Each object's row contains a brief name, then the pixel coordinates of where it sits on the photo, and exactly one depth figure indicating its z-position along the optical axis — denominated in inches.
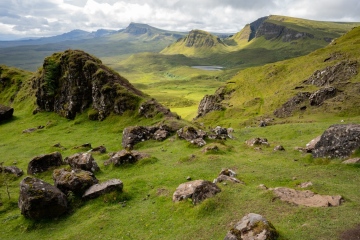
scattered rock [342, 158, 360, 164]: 1144.4
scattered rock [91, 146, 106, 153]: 1839.3
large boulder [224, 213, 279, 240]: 649.6
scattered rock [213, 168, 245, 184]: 1066.7
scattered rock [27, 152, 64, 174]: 1491.1
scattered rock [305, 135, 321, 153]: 1419.8
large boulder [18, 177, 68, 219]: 1024.9
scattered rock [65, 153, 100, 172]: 1401.3
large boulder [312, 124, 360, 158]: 1206.3
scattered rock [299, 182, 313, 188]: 987.3
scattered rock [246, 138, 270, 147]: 1692.9
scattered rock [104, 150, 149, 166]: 1502.2
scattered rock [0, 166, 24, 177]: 1498.5
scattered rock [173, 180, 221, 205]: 943.0
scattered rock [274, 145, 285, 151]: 1534.2
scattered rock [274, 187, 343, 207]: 822.5
